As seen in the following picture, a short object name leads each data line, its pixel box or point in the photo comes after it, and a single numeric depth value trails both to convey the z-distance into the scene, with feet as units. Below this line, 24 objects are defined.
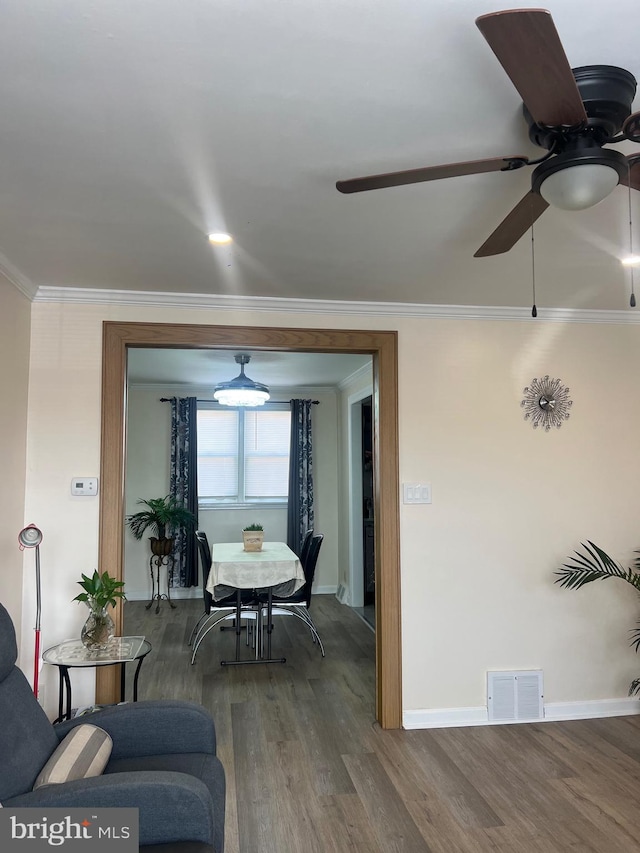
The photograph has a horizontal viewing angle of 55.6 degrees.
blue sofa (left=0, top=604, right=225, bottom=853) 5.38
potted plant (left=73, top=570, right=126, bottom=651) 9.52
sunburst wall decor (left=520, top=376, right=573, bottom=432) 12.42
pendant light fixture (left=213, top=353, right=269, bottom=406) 17.77
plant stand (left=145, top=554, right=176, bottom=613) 22.74
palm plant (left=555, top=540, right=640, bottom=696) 11.38
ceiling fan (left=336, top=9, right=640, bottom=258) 4.31
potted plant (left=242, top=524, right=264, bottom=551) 17.65
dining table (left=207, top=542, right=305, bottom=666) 15.79
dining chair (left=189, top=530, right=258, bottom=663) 16.11
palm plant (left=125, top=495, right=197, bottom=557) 22.24
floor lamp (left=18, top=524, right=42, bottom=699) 9.28
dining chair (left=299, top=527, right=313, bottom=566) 17.45
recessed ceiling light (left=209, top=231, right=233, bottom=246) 8.48
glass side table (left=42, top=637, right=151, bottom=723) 9.09
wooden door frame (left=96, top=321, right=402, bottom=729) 10.87
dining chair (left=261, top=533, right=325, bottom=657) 16.37
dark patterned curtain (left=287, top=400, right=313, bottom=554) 24.04
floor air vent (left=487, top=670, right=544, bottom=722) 11.85
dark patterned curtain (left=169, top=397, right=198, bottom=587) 23.38
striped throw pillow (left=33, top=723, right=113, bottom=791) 6.07
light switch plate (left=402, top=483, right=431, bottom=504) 11.87
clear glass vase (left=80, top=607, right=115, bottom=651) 9.52
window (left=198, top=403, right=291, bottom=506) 24.43
